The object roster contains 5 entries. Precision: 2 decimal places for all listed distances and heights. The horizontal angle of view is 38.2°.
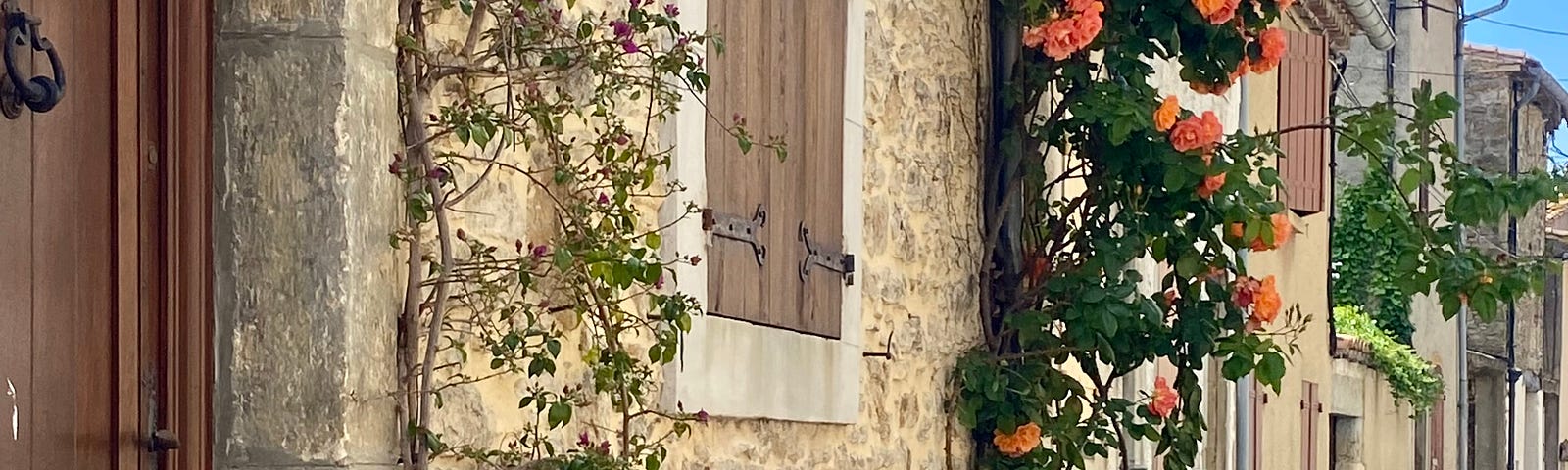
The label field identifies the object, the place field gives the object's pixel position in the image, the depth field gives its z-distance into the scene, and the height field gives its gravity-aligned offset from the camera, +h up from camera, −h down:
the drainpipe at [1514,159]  22.27 +1.16
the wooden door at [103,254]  2.37 +0.00
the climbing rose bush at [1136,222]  5.81 +0.13
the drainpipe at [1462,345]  18.36 -0.58
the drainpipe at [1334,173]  15.00 +0.72
